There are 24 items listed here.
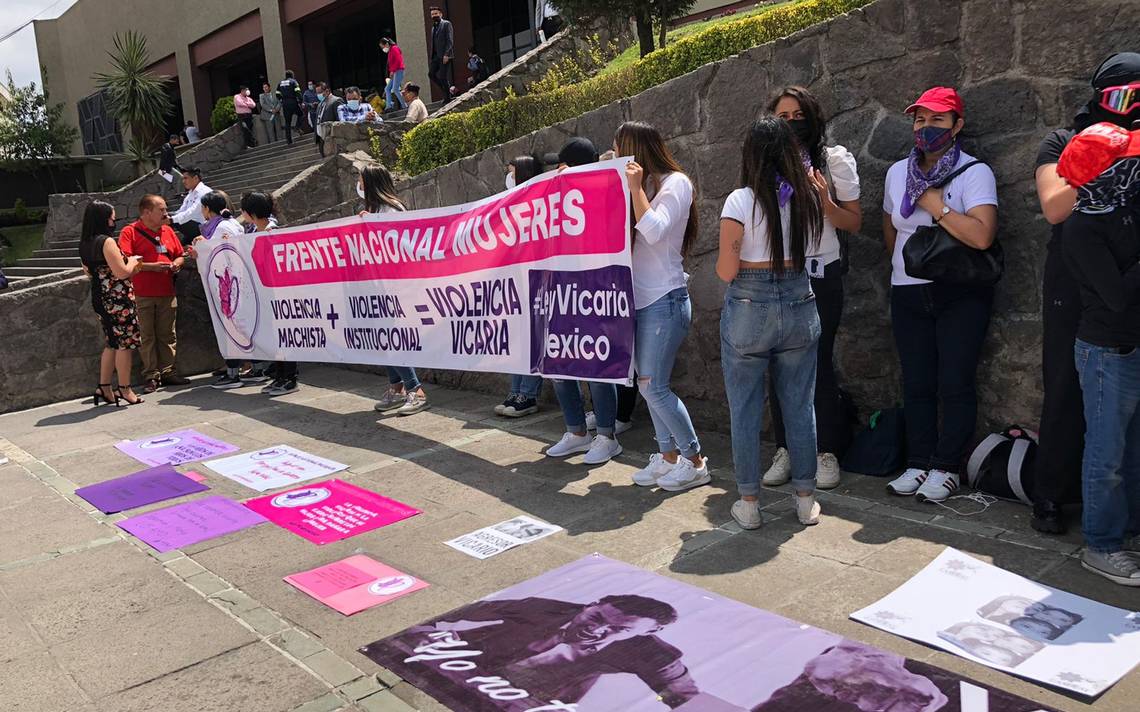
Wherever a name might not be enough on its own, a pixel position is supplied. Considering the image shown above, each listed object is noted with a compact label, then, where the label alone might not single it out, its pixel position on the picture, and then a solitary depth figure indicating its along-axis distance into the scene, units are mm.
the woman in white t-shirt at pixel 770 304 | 4004
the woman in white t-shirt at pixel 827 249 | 4496
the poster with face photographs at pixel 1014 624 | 2867
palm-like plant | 29688
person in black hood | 3656
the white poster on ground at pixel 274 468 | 5801
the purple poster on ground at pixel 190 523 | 4805
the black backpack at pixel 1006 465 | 4207
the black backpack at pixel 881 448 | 4820
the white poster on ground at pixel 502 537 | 4328
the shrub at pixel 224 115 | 27016
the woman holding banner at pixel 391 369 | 7379
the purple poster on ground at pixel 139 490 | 5484
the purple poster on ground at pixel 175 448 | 6523
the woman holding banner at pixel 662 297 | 4840
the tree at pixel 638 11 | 12602
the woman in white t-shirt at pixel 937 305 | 4230
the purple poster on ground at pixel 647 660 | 2793
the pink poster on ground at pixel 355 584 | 3852
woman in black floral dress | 8266
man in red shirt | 9148
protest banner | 5188
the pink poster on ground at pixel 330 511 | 4773
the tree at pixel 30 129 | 33531
